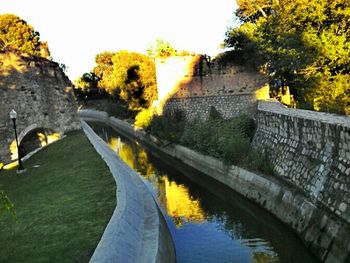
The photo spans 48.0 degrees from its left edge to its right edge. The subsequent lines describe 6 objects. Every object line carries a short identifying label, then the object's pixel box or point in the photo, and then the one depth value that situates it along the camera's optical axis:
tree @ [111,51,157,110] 44.59
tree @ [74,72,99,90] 85.50
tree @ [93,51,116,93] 82.56
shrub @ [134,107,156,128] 36.78
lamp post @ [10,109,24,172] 19.14
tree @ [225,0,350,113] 19.72
